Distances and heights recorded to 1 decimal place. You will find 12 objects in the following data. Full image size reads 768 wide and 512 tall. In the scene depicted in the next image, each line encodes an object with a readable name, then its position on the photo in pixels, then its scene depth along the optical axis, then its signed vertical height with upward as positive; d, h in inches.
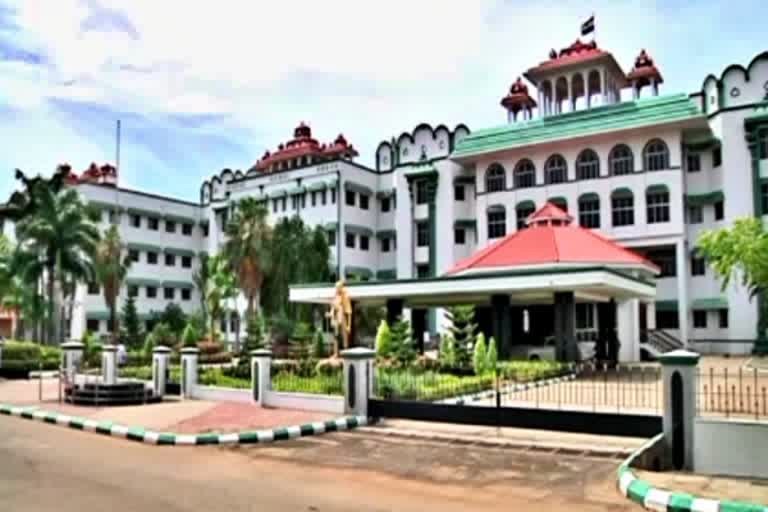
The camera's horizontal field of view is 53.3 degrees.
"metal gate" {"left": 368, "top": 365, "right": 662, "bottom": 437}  512.1 -71.2
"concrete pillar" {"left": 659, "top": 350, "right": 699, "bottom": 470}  437.4 -51.6
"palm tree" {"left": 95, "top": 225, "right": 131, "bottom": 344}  1750.7 +118.2
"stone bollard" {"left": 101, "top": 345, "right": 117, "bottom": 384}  863.7 -51.0
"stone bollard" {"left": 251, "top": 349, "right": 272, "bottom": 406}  694.5 -51.1
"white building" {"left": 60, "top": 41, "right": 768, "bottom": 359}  1560.0 +311.7
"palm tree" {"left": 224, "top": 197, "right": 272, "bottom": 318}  1644.9 +154.2
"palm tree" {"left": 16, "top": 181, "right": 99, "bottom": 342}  1422.2 +161.6
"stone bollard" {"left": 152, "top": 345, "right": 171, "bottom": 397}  816.9 -53.6
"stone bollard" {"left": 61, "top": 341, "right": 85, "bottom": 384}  905.6 -44.5
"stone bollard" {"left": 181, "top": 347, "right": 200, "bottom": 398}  794.8 -57.4
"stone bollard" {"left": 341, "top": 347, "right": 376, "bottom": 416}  618.5 -49.3
